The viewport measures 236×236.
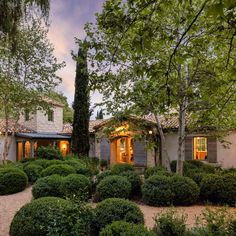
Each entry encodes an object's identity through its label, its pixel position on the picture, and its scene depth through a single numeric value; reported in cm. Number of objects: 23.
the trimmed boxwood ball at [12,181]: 1120
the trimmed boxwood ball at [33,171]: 1267
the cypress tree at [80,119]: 1936
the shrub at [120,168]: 1136
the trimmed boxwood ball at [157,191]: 889
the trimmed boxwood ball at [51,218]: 460
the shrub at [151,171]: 1149
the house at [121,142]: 1580
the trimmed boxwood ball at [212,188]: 900
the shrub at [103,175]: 1081
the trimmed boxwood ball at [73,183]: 904
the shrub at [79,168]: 1227
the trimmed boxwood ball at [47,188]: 902
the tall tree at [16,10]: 385
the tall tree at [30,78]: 1605
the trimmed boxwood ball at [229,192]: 881
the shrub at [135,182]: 1011
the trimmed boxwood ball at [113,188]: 900
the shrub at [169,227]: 489
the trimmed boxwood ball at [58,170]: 1106
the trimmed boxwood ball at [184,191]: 891
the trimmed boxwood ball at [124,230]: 405
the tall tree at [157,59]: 358
